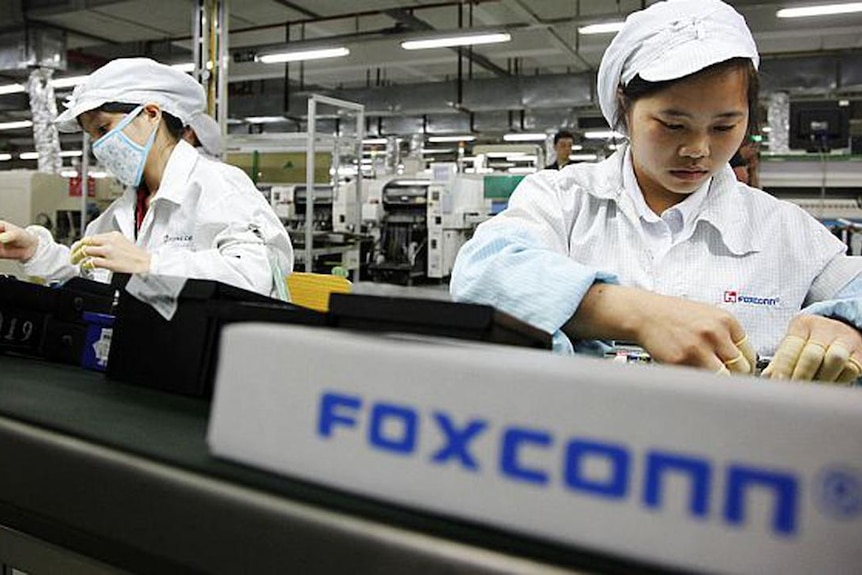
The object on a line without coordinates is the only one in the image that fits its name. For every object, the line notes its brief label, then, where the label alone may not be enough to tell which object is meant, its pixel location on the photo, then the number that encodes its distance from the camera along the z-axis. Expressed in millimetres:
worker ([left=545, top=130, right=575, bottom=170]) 6371
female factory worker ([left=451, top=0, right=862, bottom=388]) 790
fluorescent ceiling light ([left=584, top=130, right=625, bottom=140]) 12914
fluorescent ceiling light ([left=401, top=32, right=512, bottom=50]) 7191
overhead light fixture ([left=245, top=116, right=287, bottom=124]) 11398
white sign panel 340
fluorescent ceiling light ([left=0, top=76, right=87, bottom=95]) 8961
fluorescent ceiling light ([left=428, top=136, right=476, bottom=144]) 14344
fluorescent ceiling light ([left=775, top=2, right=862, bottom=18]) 6012
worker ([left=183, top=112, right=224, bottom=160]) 2263
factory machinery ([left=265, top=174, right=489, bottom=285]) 6516
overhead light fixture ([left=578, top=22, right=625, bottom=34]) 6817
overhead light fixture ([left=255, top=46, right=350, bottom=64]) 7887
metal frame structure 5703
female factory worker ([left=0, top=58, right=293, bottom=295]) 1879
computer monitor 4391
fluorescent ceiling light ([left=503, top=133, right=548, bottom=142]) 13185
